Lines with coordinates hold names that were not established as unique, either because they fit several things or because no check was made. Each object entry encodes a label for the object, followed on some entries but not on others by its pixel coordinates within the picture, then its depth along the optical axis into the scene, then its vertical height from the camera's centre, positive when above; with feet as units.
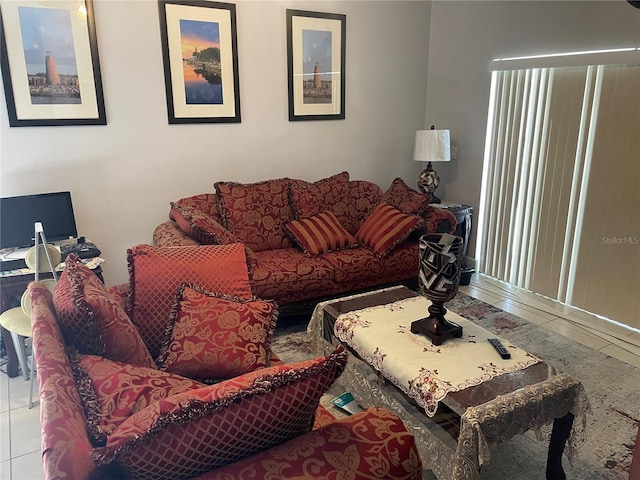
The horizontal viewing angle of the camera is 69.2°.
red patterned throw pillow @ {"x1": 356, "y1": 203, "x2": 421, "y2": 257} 11.40 -2.45
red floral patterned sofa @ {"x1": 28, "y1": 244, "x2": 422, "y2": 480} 3.15 -2.28
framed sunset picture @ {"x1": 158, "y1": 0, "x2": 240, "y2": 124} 11.21 +1.68
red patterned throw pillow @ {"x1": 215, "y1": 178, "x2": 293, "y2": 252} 11.48 -2.05
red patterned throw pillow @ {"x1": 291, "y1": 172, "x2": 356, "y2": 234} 12.17 -1.85
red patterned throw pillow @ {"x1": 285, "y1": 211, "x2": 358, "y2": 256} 11.33 -2.56
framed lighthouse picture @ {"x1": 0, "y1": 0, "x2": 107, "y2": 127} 9.66 +1.40
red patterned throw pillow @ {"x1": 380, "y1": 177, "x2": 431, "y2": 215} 12.04 -1.83
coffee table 5.40 -3.50
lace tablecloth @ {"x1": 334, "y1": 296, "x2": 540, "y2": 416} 6.07 -3.16
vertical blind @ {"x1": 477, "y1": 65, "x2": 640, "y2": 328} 10.13 -1.34
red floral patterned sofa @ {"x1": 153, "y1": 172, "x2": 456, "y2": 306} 10.39 -2.44
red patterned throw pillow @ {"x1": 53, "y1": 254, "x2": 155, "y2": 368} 4.97 -2.05
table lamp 13.38 -0.49
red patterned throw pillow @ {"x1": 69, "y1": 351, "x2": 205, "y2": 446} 4.16 -2.50
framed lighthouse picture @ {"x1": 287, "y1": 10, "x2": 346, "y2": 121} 12.75 +1.79
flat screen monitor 9.66 -1.86
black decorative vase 6.50 -2.07
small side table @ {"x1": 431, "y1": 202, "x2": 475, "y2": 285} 13.20 -2.60
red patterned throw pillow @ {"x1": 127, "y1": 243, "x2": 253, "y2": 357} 6.51 -2.12
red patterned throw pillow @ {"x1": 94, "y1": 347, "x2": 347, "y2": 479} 3.08 -2.01
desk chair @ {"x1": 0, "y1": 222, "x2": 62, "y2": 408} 7.80 -3.20
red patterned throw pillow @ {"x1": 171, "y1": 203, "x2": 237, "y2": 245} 9.68 -2.05
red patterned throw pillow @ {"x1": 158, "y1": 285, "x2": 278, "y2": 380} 5.89 -2.64
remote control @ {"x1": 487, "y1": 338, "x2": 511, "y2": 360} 6.56 -3.10
